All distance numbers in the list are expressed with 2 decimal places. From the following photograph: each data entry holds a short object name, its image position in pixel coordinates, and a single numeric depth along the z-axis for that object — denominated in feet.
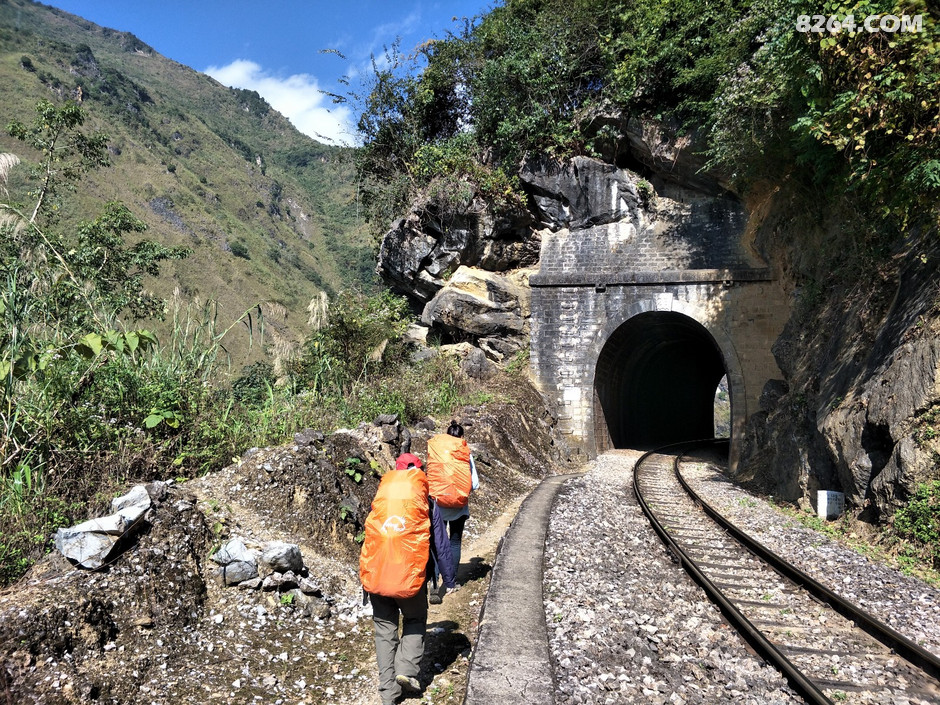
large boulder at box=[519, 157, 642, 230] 52.90
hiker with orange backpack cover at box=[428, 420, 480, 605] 17.17
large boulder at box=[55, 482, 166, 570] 12.19
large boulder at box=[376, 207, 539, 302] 56.18
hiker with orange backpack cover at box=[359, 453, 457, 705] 11.19
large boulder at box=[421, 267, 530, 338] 54.19
